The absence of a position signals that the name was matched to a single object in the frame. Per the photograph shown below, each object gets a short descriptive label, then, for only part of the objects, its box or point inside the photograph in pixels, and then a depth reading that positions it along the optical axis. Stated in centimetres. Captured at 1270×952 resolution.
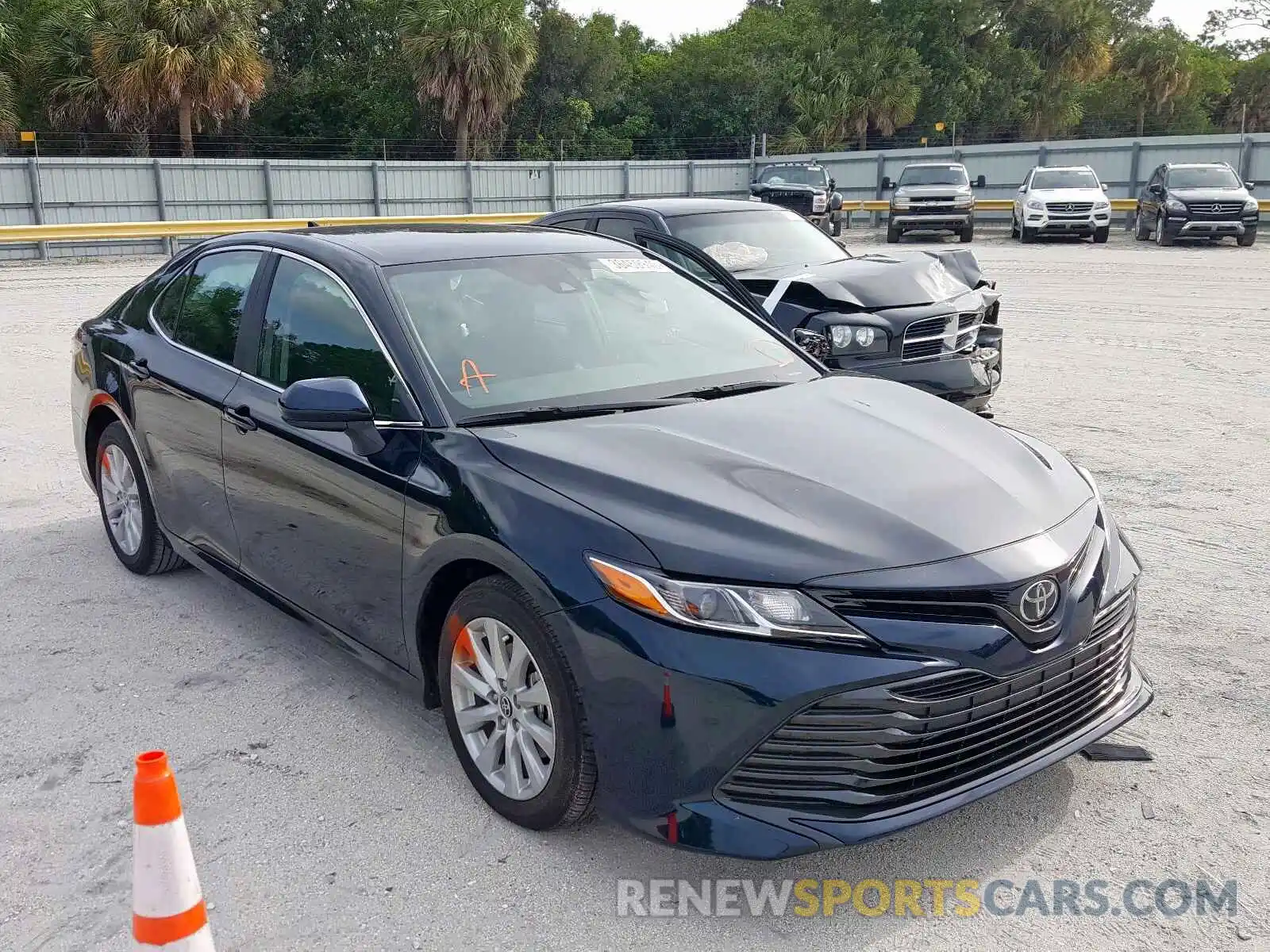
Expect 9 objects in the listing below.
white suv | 2538
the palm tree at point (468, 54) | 3519
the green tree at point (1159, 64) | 4944
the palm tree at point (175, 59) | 2931
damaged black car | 742
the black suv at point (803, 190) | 2695
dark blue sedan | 279
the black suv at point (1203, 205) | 2366
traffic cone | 226
